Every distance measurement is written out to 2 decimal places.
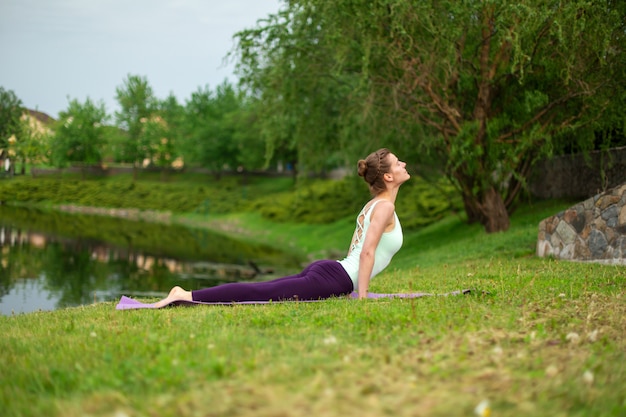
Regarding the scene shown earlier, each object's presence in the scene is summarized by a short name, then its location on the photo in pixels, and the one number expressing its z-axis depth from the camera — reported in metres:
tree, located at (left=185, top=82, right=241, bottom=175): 61.03
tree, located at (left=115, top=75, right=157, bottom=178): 73.00
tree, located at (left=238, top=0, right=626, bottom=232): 15.02
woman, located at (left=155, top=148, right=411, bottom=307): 7.37
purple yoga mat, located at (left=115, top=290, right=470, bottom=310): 7.33
